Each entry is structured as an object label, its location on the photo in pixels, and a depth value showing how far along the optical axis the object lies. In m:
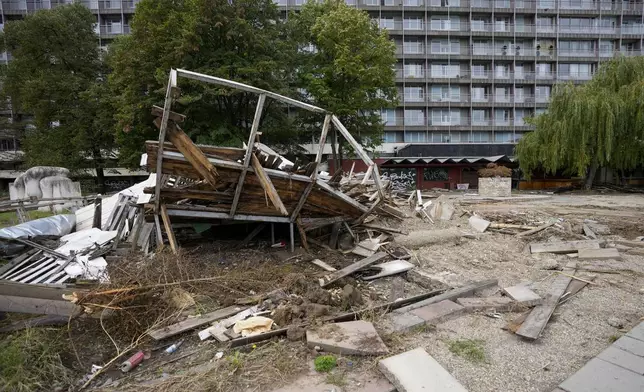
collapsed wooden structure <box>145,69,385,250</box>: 5.30
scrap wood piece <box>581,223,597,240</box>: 8.90
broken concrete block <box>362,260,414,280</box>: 5.82
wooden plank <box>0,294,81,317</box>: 3.93
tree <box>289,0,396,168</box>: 21.30
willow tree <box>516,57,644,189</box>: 21.39
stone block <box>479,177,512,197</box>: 20.80
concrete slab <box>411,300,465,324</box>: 4.12
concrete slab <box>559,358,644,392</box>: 2.83
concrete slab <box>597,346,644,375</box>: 3.12
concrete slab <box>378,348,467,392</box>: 2.73
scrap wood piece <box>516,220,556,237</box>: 9.30
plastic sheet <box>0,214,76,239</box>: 7.09
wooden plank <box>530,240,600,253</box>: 7.68
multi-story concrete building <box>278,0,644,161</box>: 42.97
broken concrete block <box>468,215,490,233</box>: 9.91
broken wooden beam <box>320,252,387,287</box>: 5.23
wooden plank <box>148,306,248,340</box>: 3.75
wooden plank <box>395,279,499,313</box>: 4.48
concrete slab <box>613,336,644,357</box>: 3.40
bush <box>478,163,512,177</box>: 21.06
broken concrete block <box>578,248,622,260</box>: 7.14
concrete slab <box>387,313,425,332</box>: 3.85
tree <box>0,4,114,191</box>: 23.38
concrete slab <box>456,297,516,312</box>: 4.55
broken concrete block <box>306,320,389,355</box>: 3.29
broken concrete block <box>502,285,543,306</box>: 4.66
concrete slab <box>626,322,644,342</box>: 3.70
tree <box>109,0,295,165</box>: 16.33
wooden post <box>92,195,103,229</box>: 8.50
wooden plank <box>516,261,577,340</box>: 3.80
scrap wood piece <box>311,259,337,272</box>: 6.05
